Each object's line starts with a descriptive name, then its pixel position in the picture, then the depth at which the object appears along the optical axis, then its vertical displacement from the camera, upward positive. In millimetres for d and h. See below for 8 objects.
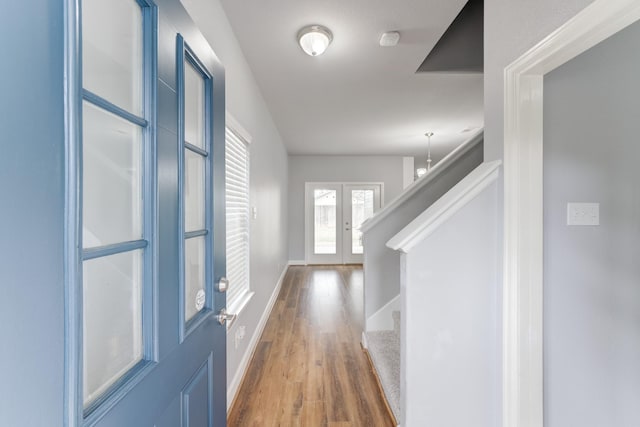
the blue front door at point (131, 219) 510 -15
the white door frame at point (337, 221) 6477 -200
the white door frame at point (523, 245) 1306 -152
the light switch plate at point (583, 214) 1348 -10
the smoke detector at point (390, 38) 2043 +1261
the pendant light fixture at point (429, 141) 4810 +1302
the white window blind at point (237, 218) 2074 -46
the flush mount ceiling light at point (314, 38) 1996 +1235
